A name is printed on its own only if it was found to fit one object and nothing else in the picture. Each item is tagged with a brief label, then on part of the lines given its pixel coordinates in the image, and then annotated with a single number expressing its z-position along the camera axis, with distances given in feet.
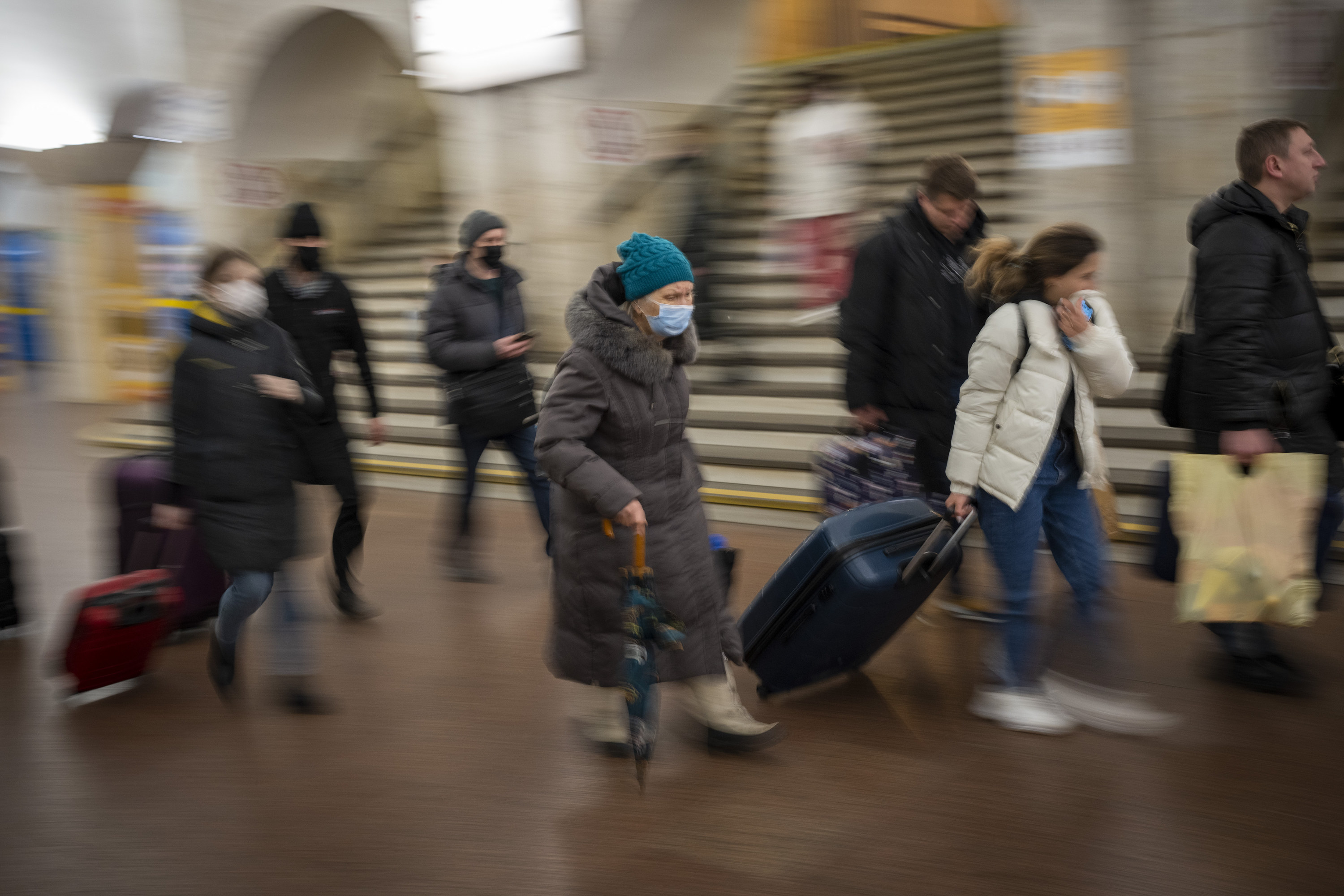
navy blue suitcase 12.32
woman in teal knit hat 11.18
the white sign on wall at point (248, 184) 37.09
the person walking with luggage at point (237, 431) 13.41
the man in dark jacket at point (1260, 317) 12.32
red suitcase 14.93
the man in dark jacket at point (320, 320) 18.15
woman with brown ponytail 11.85
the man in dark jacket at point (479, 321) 19.27
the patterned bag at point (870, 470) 14.74
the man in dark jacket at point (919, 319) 14.51
